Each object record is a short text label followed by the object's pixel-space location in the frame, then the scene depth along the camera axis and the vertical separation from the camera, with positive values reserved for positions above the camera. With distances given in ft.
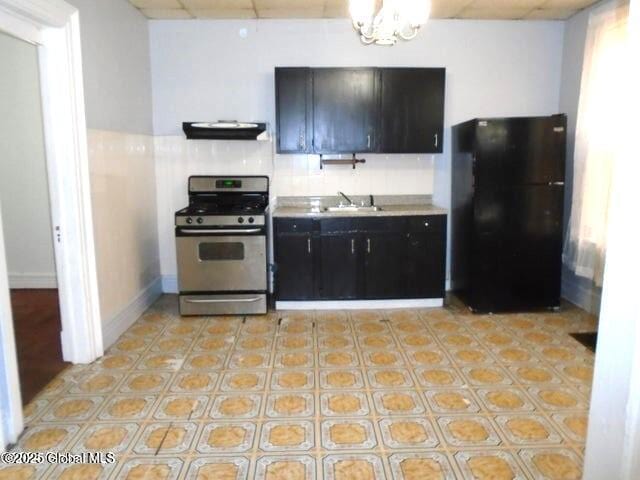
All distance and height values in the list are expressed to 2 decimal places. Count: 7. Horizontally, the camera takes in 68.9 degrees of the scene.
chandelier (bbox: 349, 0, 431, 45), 8.02 +2.78
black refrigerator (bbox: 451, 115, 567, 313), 12.69 -1.04
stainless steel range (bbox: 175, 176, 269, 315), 13.05 -2.47
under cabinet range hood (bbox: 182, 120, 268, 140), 13.37 +1.23
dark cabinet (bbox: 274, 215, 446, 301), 13.47 -2.43
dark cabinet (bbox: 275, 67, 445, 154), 13.57 +1.85
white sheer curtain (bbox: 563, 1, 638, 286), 11.35 +0.97
